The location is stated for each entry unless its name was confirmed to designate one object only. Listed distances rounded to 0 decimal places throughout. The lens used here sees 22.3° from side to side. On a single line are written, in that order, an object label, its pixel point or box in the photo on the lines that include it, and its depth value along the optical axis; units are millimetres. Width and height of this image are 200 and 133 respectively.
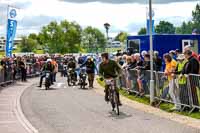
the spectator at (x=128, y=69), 23219
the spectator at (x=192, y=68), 15398
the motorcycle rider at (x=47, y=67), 30380
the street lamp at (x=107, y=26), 42841
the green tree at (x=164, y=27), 127312
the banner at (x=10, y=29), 35531
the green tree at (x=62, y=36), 94938
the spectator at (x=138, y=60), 21672
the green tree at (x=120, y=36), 111575
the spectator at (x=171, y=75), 16641
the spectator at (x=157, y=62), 21952
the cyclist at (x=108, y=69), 17031
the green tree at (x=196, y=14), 151938
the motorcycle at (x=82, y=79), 29627
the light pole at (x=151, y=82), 18750
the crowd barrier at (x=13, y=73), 31703
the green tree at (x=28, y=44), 127938
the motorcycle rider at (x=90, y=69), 29844
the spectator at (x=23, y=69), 37688
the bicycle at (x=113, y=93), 16469
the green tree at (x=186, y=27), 128125
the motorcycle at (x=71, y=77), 31905
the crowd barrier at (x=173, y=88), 15438
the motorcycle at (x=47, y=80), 29156
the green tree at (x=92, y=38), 92688
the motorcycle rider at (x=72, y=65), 32294
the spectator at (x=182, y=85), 15938
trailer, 33031
